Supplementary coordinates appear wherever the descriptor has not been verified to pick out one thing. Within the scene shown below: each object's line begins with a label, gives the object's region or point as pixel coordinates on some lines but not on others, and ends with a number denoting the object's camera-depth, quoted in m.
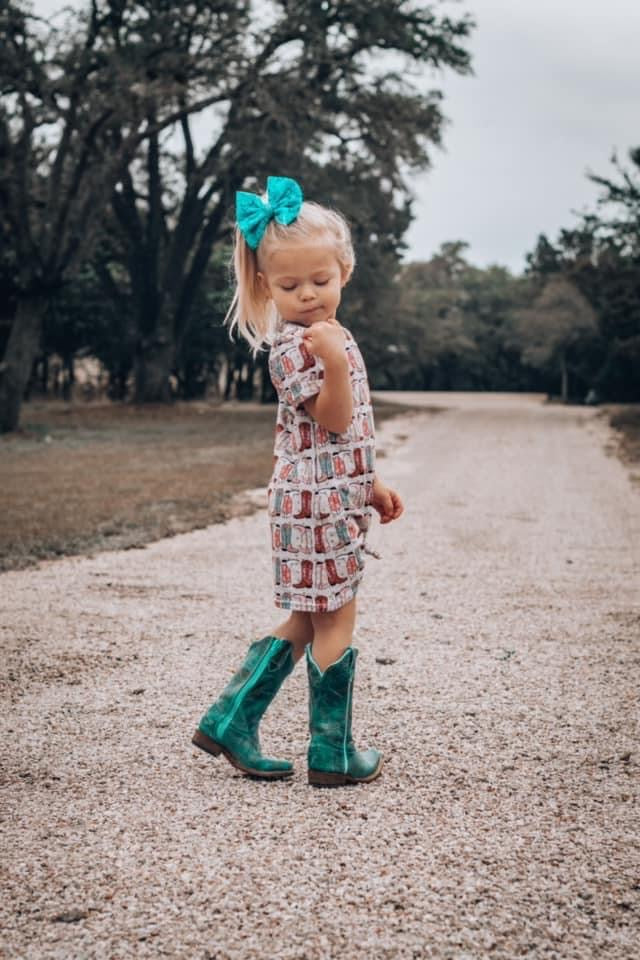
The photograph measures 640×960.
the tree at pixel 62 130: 14.51
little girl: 2.62
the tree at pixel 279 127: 16.39
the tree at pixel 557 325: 30.16
